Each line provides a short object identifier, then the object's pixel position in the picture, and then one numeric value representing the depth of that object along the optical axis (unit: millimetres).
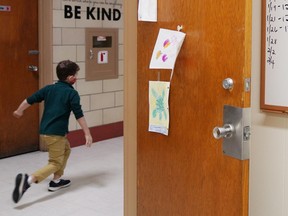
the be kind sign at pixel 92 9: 5023
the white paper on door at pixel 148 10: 2098
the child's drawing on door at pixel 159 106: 2064
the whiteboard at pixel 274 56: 1802
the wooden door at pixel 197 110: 1685
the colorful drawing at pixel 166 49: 1951
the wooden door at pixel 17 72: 4660
